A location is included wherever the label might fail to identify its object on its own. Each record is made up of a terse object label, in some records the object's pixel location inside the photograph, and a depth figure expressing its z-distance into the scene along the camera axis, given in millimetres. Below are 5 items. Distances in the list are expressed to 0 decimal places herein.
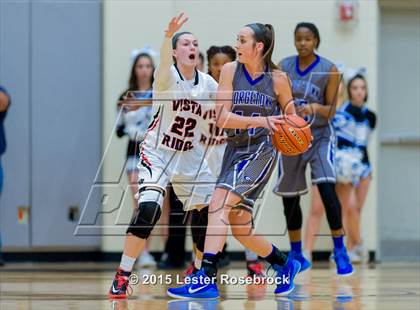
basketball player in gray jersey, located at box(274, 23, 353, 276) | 15556
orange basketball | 12398
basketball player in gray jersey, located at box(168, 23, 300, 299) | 12245
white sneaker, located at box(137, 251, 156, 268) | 18334
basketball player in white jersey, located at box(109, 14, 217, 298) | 12374
